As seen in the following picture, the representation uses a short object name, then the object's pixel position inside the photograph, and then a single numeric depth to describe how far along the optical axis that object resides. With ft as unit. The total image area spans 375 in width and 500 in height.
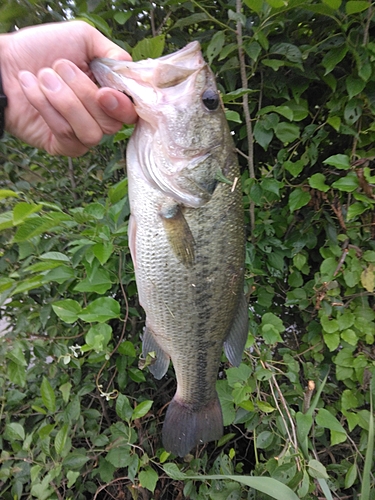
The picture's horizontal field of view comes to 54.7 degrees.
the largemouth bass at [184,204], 0.84
